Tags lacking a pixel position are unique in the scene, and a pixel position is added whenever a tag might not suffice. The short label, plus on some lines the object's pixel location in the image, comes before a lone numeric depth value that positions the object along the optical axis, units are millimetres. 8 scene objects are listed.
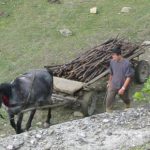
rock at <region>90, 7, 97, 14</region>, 18078
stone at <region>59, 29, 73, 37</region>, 16697
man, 10641
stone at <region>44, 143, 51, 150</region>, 8172
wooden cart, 11203
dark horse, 10261
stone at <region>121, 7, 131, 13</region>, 18027
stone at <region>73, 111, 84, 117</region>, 11623
